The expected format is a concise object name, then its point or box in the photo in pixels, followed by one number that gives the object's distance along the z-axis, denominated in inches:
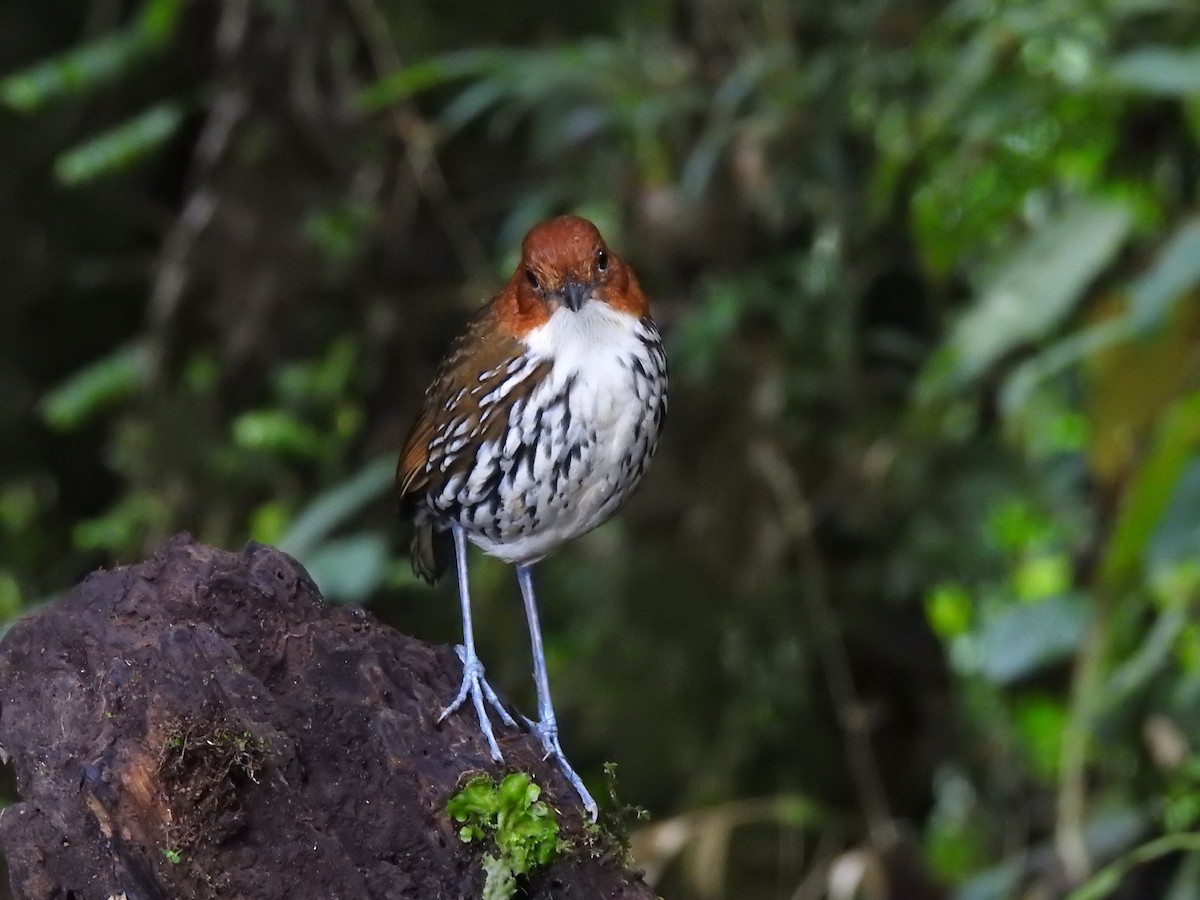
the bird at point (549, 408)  241.3
